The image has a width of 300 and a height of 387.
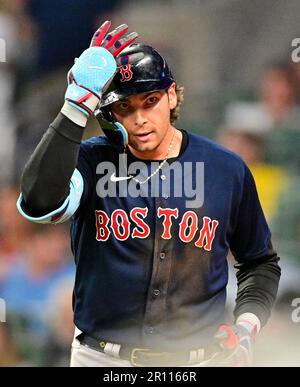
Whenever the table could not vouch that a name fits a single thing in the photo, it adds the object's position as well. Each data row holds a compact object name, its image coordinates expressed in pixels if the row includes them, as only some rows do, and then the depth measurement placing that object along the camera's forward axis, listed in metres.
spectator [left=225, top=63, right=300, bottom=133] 7.57
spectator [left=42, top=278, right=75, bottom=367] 6.79
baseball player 4.16
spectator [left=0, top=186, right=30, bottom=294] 7.33
